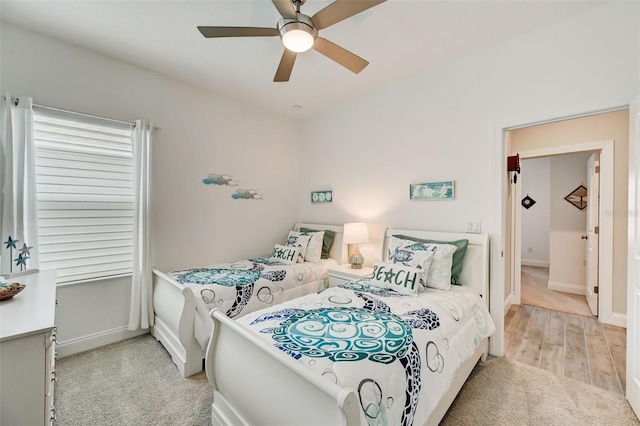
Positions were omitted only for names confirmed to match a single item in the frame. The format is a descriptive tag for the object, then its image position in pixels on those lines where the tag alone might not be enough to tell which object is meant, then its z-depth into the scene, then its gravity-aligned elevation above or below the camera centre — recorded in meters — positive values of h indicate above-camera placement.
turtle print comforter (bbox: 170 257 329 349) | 2.25 -0.71
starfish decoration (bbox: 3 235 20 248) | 2.00 -0.25
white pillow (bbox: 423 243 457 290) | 2.37 -0.48
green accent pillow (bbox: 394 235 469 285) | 2.51 -0.40
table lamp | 3.23 -0.29
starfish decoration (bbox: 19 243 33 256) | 1.98 -0.31
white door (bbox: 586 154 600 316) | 3.38 -0.21
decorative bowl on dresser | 1.35 -0.42
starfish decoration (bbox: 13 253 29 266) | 1.97 -0.38
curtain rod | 2.18 +0.88
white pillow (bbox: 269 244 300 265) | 3.40 -0.54
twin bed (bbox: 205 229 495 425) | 1.11 -0.70
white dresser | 0.99 -0.60
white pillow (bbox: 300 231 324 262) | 3.54 -0.47
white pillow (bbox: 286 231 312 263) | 3.54 -0.39
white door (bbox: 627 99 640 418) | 1.74 -0.34
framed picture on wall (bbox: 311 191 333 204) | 3.96 +0.24
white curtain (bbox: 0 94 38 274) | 2.13 +0.20
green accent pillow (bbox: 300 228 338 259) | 3.73 -0.40
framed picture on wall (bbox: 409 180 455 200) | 2.78 +0.25
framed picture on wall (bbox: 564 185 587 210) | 4.49 +0.32
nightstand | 2.98 -0.68
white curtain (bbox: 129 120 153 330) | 2.74 -0.28
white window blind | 2.38 +0.14
